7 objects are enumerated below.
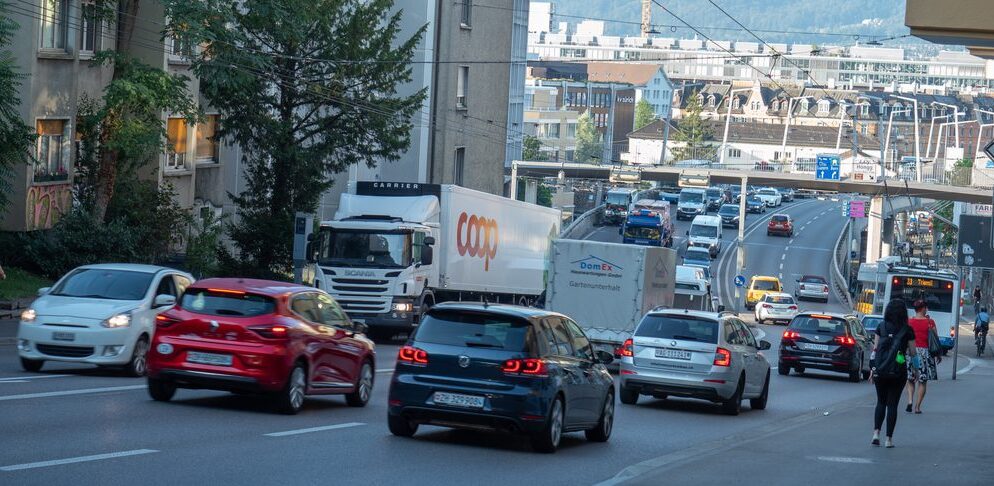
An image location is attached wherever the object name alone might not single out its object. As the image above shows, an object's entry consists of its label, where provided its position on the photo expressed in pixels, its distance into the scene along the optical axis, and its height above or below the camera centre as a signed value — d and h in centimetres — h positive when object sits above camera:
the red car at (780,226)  10862 -42
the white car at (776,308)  6562 -403
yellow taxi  7338 -352
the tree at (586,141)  16338 +844
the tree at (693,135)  18188 +1040
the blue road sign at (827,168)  8994 +347
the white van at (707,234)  9350 -118
